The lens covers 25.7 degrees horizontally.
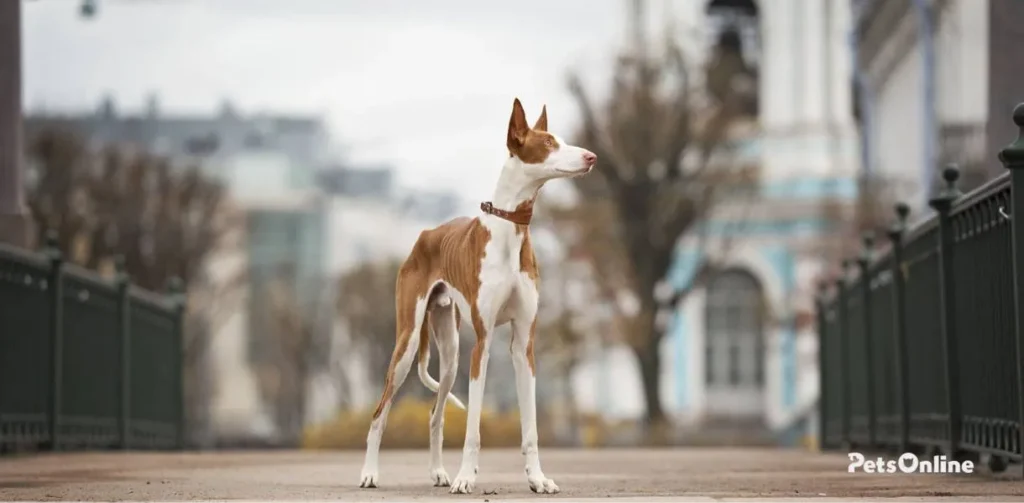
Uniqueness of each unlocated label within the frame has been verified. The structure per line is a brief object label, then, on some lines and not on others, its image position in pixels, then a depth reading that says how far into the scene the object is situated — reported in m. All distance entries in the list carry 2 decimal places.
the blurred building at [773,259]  61.66
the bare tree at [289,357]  88.31
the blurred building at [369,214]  122.69
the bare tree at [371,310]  82.69
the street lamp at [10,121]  21.14
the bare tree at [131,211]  59.34
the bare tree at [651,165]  47.75
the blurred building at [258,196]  106.94
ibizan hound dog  11.42
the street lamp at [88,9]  41.21
